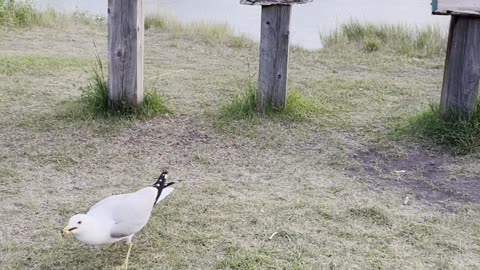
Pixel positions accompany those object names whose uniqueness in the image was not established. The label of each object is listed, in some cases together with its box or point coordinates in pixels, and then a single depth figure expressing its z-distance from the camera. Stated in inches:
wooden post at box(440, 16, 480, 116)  168.2
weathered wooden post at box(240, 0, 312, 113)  185.0
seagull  103.6
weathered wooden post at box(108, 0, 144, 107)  180.2
